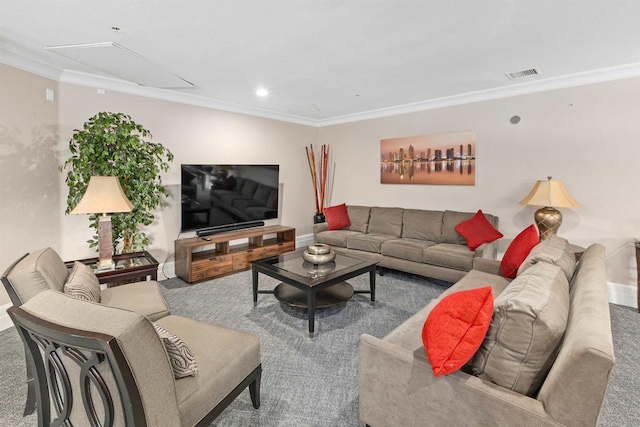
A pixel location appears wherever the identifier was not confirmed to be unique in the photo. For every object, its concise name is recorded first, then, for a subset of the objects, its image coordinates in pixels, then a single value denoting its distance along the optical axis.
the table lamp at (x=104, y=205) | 2.67
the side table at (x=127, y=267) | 2.61
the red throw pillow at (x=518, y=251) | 2.70
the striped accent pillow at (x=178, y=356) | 1.33
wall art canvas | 4.45
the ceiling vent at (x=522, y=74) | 3.36
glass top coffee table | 2.76
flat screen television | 4.26
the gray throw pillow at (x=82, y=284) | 1.75
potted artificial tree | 3.02
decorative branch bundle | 6.16
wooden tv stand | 4.04
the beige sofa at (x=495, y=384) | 1.02
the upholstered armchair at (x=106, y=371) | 1.03
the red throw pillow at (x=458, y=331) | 1.24
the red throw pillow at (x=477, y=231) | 3.85
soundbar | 4.43
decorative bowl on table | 3.20
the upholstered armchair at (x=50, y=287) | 1.53
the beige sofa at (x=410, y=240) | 3.77
